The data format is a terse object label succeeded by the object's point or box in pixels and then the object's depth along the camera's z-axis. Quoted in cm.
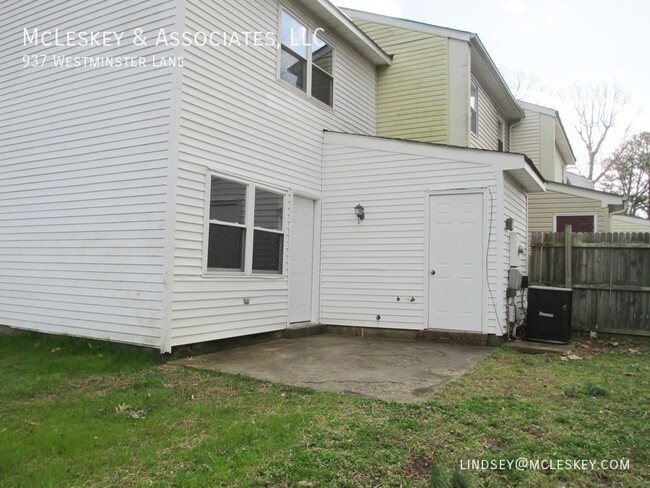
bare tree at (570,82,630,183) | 3195
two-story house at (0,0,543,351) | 595
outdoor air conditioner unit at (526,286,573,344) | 764
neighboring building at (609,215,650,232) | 1902
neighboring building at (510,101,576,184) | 1534
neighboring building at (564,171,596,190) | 2272
